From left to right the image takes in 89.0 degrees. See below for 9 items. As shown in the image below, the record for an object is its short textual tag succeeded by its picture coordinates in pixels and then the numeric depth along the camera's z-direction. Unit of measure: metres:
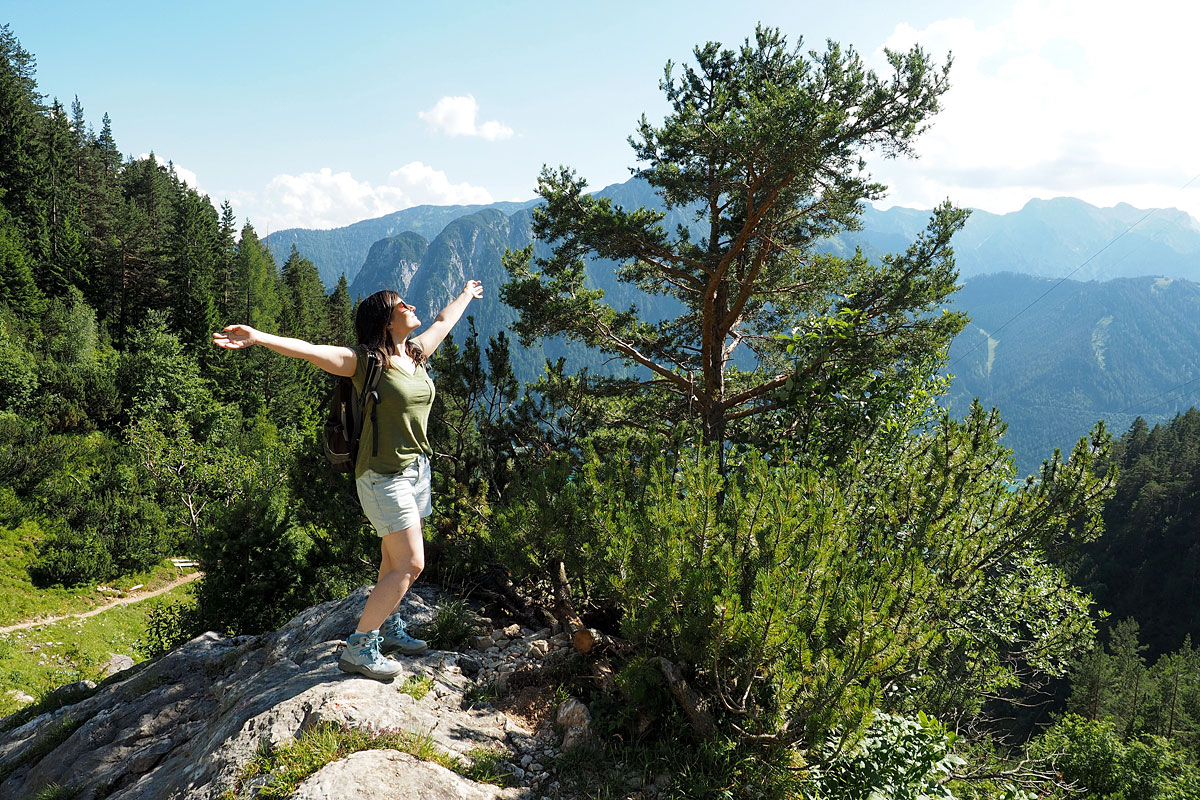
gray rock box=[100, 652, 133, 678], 15.52
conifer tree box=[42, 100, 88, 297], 45.03
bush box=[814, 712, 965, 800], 3.16
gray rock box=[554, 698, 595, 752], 3.74
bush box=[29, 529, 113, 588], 24.34
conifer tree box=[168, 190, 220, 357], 48.97
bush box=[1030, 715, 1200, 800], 17.41
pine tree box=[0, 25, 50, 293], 44.28
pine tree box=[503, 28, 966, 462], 8.05
